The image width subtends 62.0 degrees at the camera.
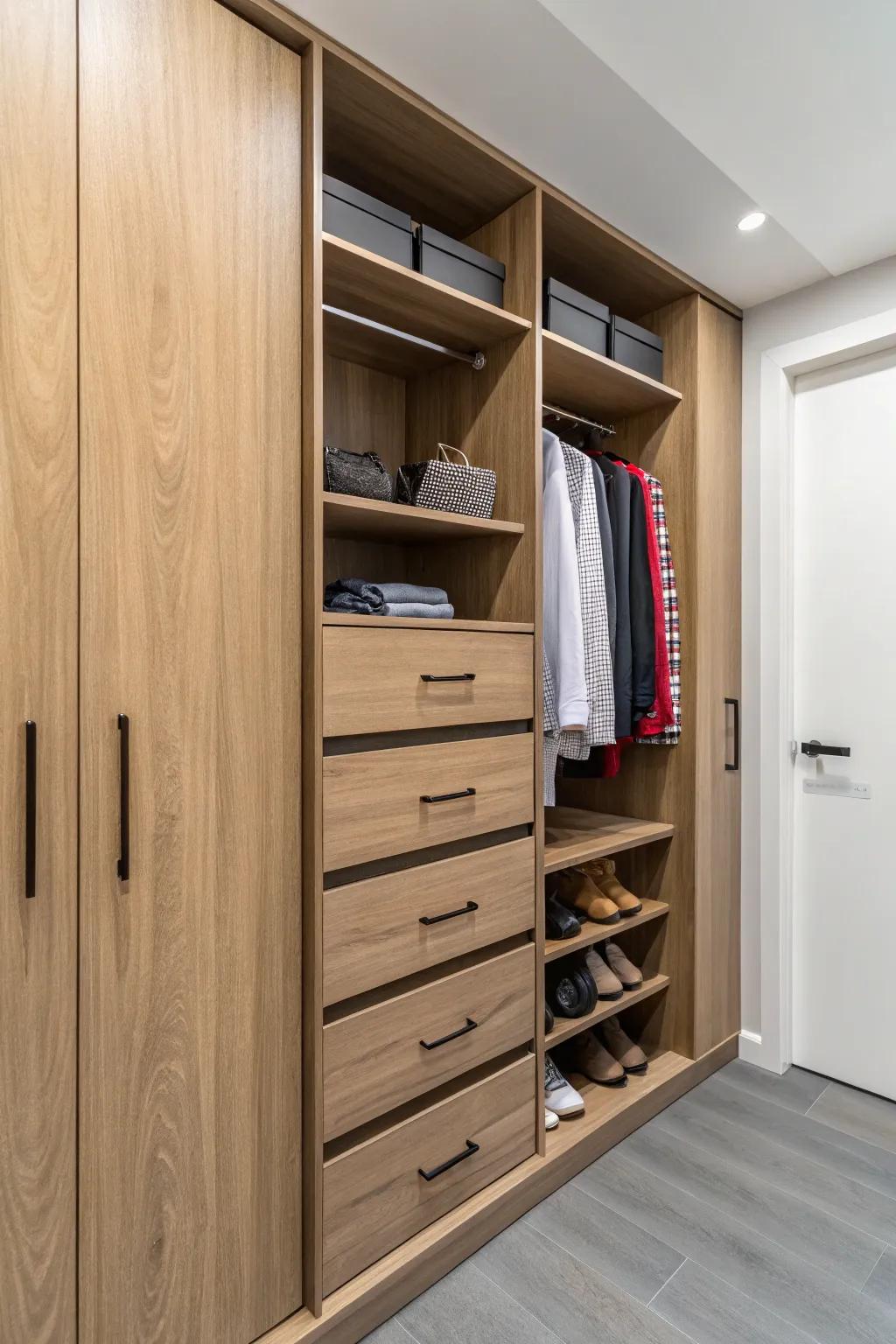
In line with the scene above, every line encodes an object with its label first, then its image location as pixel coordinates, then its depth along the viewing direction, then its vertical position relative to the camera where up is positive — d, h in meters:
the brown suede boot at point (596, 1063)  2.15 -1.14
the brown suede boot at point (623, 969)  2.27 -0.91
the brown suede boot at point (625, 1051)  2.22 -1.14
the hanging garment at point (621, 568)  2.18 +0.31
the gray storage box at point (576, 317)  1.94 +0.96
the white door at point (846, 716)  2.28 -0.13
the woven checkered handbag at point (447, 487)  1.71 +0.43
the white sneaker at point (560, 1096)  1.96 -1.13
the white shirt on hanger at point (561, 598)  1.93 +0.20
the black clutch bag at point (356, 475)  1.54 +0.41
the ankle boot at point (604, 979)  2.19 -0.91
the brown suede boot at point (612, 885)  2.25 -0.66
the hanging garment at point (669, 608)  2.34 +0.20
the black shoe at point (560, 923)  2.05 -0.70
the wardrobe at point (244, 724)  1.10 -0.10
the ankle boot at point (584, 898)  2.18 -0.68
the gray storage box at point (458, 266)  1.65 +0.94
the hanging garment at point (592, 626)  2.05 +0.13
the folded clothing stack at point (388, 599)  1.57 +0.15
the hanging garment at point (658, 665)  2.26 +0.02
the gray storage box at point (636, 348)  2.17 +0.97
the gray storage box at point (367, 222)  1.49 +0.93
